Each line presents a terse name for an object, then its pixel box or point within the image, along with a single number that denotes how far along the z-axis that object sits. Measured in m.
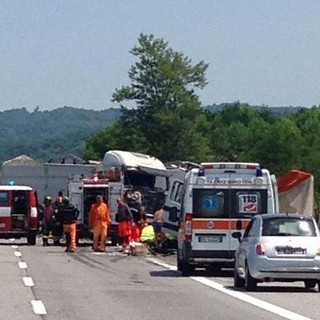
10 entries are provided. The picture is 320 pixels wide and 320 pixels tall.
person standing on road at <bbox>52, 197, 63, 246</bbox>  42.38
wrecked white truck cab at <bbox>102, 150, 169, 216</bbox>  46.88
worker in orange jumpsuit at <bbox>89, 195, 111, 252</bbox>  38.38
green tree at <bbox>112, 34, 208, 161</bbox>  94.94
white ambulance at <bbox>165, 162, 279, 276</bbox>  26.72
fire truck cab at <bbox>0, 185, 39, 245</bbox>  43.62
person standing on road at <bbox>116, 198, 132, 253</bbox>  38.12
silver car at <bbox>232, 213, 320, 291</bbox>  22.75
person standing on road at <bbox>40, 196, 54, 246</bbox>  43.75
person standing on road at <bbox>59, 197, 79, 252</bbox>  37.69
